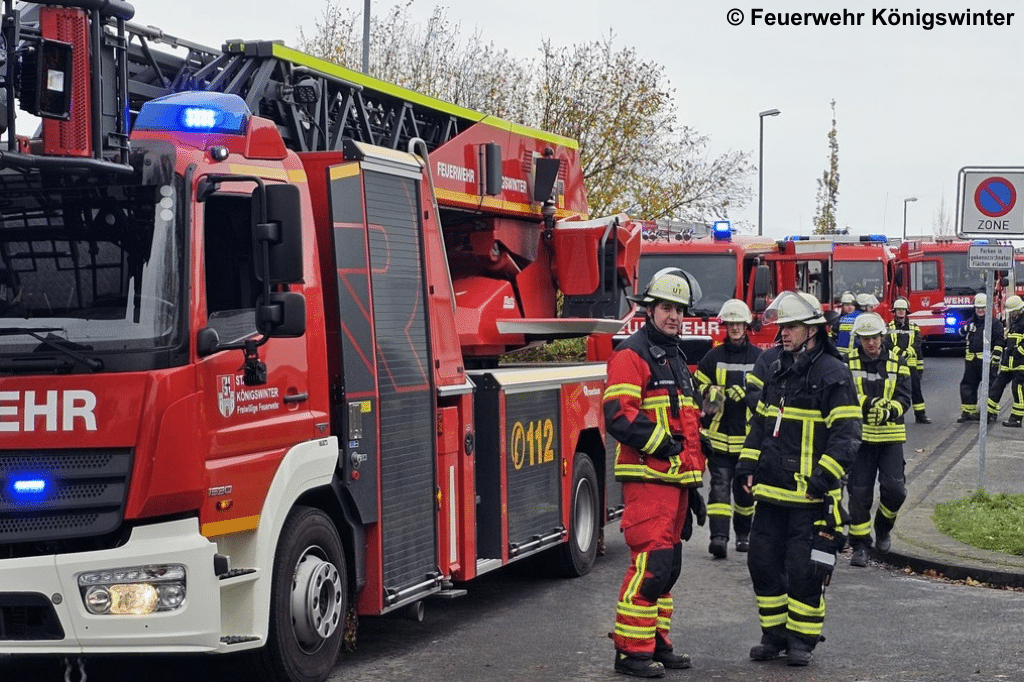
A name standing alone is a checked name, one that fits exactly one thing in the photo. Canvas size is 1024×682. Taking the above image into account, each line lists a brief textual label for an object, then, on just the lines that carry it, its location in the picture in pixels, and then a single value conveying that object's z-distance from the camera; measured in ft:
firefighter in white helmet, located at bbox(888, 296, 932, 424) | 65.92
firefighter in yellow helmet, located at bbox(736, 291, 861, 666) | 24.41
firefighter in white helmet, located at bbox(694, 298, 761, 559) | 35.40
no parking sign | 41.09
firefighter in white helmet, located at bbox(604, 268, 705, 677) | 23.41
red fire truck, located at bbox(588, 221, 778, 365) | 62.69
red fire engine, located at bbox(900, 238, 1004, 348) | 119.34
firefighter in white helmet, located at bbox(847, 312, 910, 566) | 34.76
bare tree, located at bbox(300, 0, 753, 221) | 97.45
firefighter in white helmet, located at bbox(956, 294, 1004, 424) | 70.69
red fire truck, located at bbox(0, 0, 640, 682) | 18.89
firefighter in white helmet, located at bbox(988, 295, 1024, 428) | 66.74
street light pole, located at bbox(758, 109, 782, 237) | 141.69
